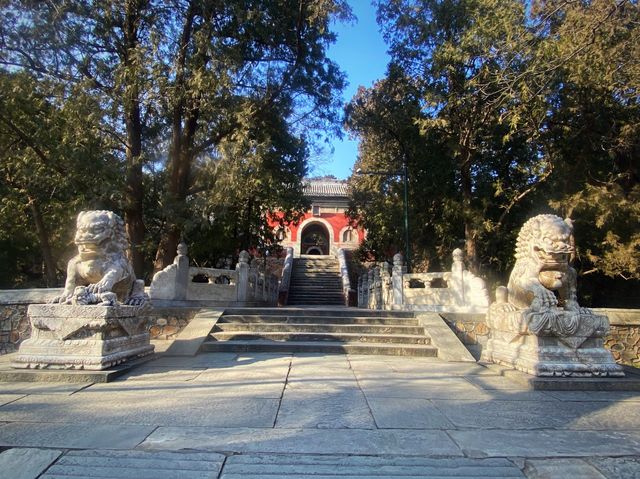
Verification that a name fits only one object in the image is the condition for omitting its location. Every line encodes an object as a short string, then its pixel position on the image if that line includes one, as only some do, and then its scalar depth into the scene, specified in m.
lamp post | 14.20
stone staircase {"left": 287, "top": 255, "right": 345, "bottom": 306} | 20.84
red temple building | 33.11
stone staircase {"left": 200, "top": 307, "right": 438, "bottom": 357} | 6.95
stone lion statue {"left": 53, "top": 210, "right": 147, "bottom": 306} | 5.26
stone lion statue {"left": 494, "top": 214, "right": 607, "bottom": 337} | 5.09
